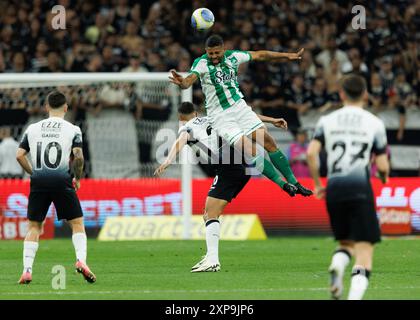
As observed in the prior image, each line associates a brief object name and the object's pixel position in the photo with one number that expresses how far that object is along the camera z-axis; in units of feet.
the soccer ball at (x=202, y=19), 51.21
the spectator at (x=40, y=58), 84.38
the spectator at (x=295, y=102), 82.69
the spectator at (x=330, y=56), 88.28
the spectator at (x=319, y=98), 83.76
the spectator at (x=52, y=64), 83.46
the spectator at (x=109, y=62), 85.05
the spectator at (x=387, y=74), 86.77
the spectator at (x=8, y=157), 80.38
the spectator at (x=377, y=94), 83.10
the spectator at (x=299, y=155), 81.15
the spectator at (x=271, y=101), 82.17
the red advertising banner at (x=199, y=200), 78.02
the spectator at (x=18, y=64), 83.76
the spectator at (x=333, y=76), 86.17
